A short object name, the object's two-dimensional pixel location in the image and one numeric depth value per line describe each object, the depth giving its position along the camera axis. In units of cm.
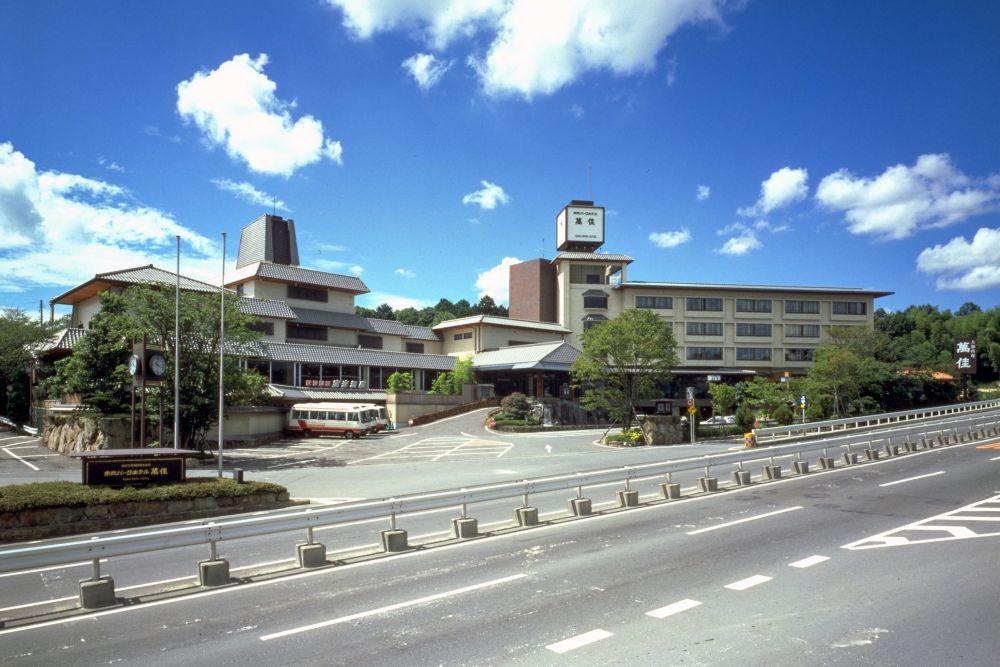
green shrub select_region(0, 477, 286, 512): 1530
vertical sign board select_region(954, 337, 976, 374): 5941
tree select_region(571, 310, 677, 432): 4144
